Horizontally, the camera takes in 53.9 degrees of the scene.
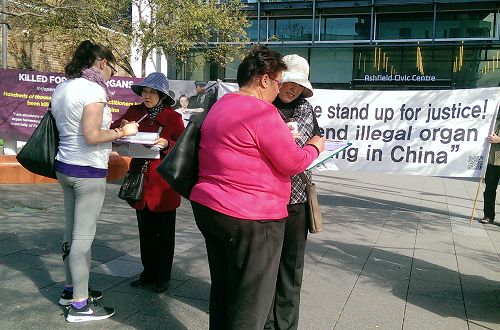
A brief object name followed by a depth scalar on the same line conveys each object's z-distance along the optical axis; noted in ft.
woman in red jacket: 13.07
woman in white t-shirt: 10.88
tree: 32.42
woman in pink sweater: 7.72
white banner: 19.93
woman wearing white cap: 10.46
